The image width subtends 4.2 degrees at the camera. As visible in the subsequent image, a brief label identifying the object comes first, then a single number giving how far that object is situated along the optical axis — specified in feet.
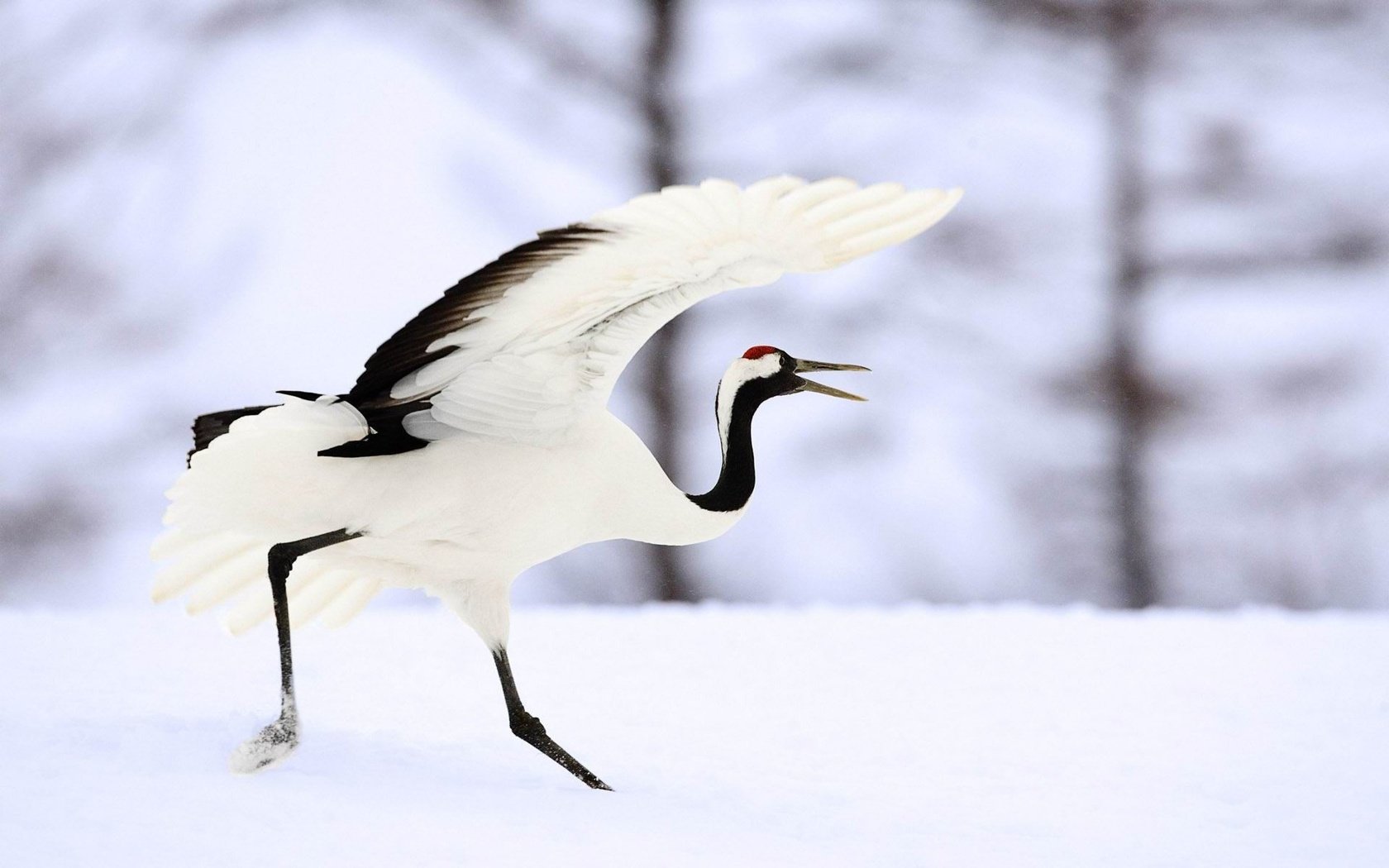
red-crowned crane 107.69
